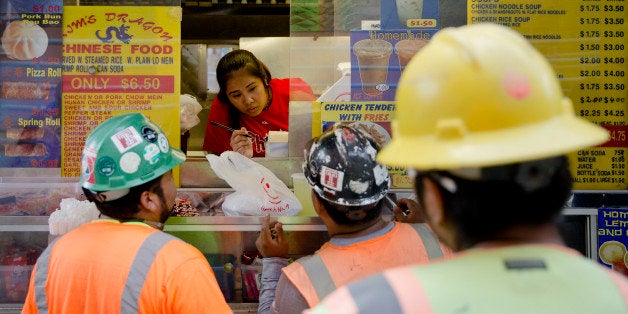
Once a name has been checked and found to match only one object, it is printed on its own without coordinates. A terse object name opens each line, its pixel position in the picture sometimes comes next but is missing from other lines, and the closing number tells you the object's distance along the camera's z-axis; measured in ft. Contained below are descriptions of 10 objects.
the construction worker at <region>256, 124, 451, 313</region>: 7.36
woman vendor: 15.78
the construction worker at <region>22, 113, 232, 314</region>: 6.88
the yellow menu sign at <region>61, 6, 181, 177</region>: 11.48
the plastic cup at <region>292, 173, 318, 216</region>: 10.48
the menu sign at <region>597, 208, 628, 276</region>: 10.48
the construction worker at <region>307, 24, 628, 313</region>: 3.80
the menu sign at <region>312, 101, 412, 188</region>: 10.71
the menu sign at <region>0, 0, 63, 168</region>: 11.34
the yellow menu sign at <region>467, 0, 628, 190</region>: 11.12
